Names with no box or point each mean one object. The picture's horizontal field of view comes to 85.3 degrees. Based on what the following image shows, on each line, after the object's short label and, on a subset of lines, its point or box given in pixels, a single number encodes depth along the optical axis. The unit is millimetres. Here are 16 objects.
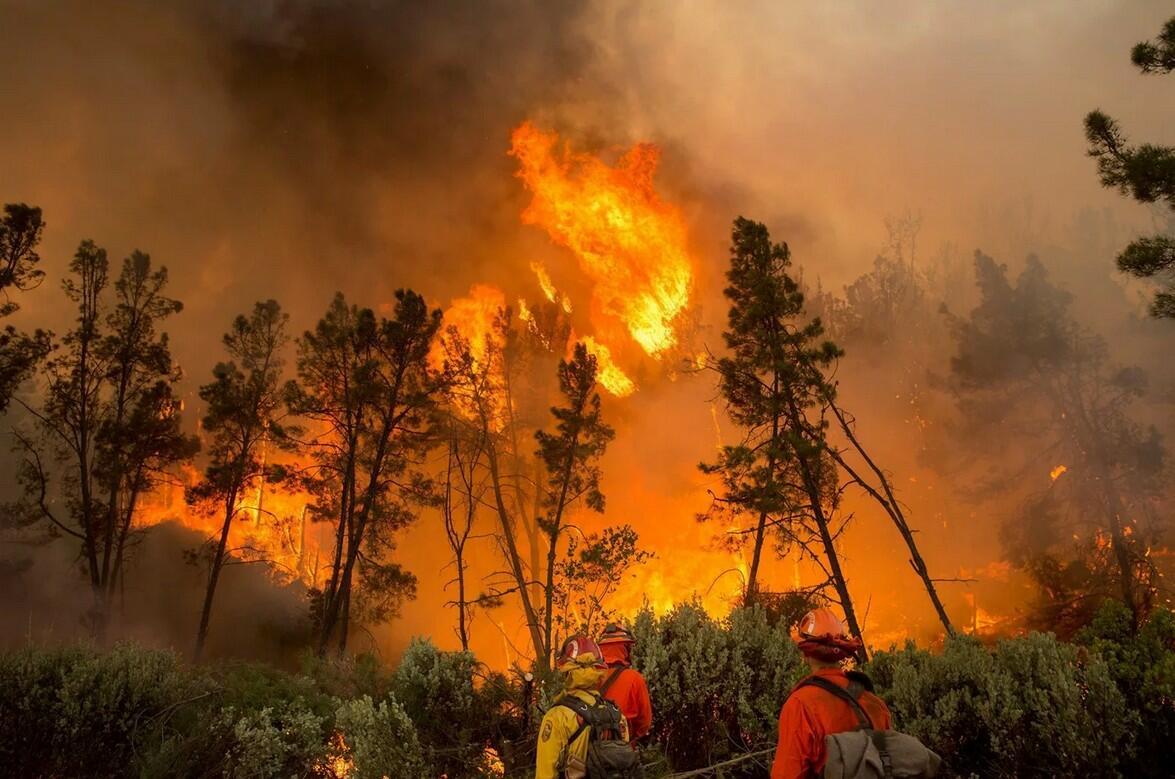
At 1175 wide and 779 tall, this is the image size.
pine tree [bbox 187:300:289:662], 24422
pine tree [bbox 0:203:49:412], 17375
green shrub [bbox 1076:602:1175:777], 5902
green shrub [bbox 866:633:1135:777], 5910
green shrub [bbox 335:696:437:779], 7273
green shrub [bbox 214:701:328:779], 8633
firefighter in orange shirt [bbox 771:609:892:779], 3959
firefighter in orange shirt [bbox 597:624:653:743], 6141
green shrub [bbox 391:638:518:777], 8023
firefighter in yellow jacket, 4957
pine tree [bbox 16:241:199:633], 22000
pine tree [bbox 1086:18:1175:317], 13039
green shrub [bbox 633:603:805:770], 7730
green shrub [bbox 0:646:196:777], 8555
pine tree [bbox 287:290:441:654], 22984
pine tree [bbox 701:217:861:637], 17453
